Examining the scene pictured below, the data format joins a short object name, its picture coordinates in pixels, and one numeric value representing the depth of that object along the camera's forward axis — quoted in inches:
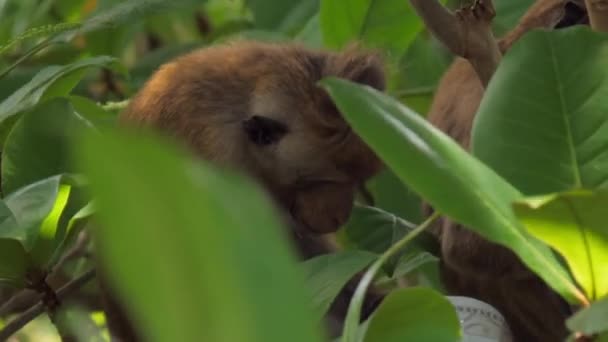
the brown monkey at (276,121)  143.3
